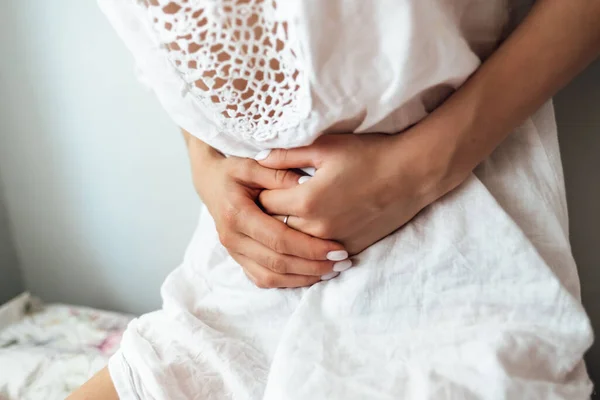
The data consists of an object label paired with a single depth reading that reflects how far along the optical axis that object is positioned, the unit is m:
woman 0.44
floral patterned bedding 0.96
